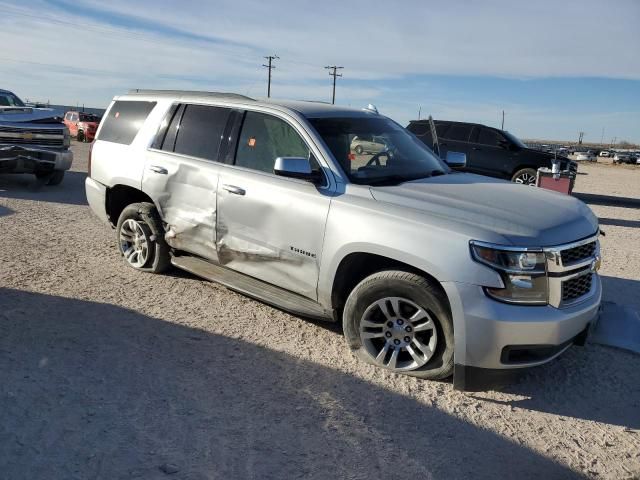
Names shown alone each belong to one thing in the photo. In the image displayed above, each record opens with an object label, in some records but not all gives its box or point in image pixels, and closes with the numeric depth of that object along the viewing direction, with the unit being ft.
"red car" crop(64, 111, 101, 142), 98.68
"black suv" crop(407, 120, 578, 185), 48.98
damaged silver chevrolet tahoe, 11.87
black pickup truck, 35.53
